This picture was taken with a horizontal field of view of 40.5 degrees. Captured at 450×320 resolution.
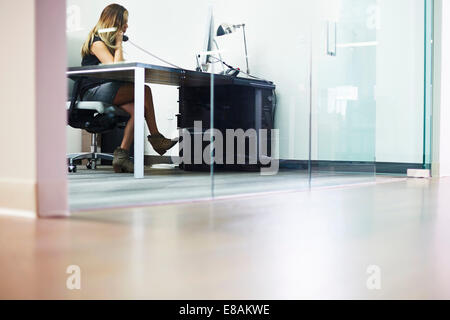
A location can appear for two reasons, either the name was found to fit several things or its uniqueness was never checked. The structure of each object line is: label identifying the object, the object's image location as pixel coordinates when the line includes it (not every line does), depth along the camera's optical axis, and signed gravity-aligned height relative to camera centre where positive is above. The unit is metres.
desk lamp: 3.57 +0.66
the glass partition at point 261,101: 2.91 +0.21
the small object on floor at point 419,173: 4.73 -0.27
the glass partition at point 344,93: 3.69 +0.29
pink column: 1.98 +0.10
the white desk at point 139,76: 3.77 +0.41
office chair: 4.26 +0.15
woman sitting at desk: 4.26 +0.38
